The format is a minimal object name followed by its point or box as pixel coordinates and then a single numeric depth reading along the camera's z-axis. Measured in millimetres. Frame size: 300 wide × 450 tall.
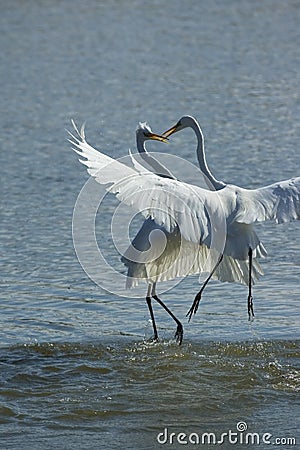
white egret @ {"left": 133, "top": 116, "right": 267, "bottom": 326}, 19953
